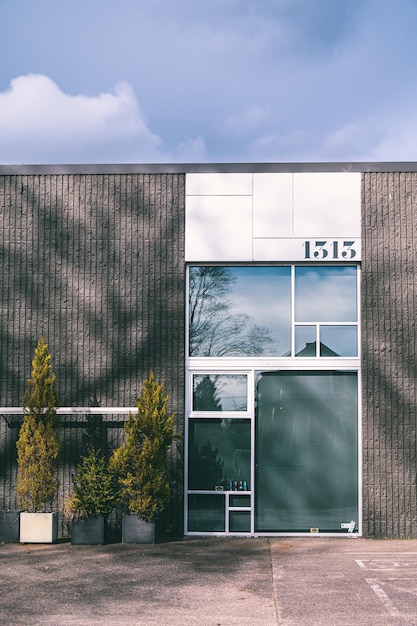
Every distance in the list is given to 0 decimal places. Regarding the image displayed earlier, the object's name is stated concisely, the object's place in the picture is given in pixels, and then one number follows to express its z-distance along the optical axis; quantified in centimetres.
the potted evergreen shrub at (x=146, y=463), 1256
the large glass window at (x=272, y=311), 1390
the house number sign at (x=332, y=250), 1390
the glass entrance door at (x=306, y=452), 1360
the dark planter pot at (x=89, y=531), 1270
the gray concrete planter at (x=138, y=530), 1269
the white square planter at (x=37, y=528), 1291
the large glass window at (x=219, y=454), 1366
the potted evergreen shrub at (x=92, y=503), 1260
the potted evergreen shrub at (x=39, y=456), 1291
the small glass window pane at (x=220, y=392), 1381
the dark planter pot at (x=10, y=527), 1299
